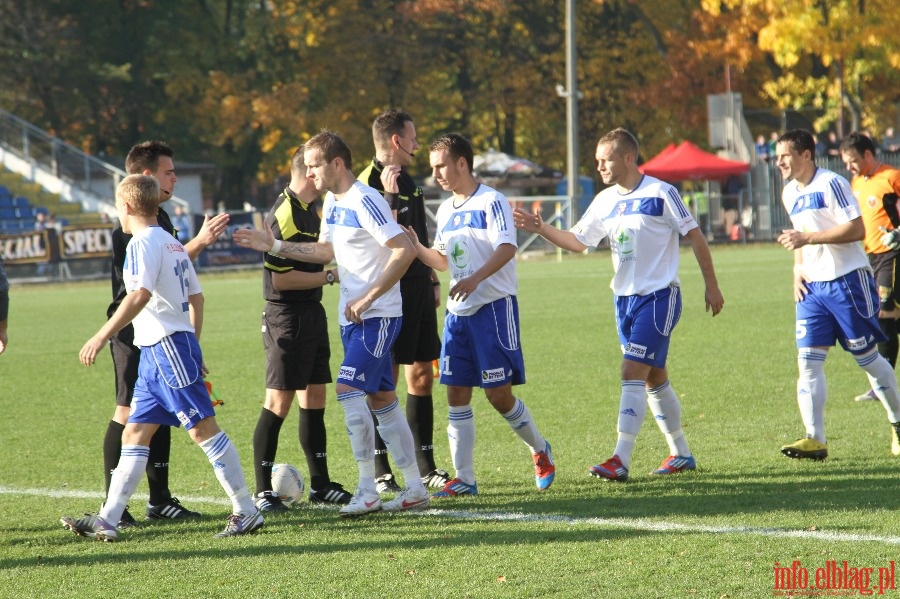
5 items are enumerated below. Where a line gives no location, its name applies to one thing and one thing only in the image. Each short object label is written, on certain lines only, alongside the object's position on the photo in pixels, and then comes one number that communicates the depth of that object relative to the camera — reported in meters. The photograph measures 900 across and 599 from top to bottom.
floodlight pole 67.75
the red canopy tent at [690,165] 71.81
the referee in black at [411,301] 14.91
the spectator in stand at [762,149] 71.96
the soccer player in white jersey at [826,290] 15.91
